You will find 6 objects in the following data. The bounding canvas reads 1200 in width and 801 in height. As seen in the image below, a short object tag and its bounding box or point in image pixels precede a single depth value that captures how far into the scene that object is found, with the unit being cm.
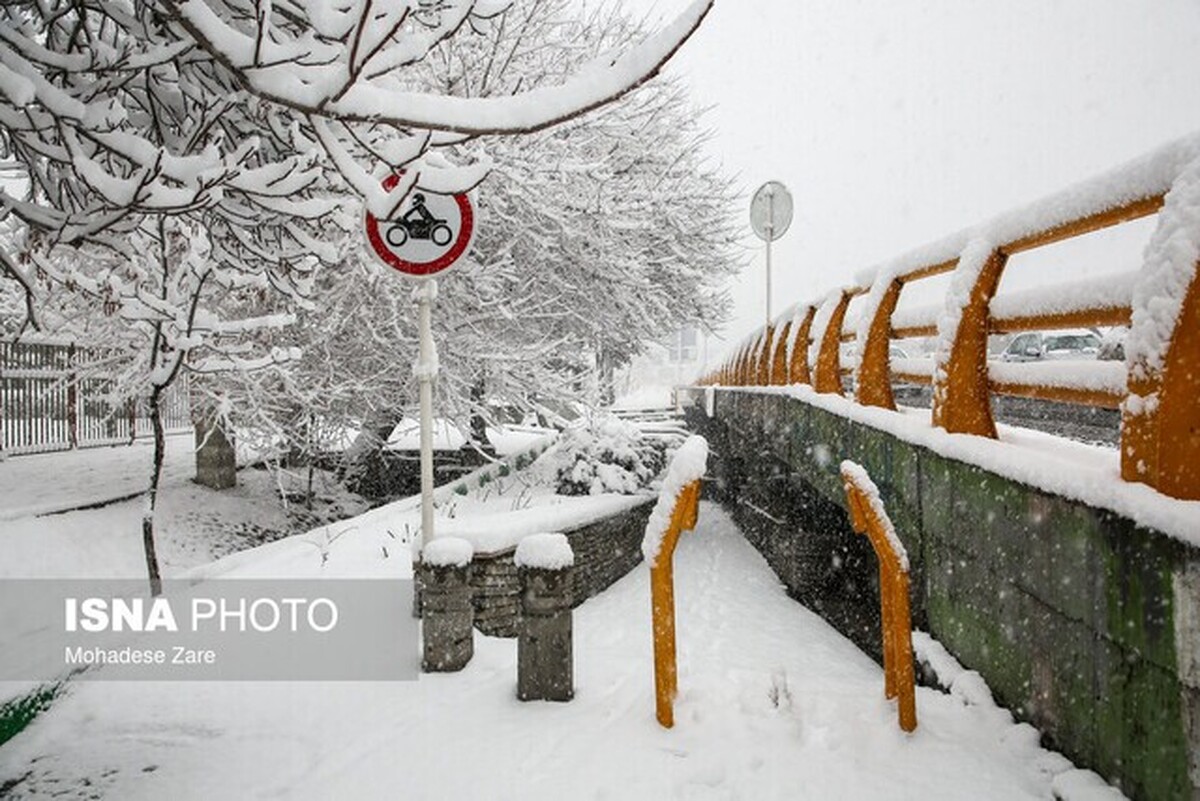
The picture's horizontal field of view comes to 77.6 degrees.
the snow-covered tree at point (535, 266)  1077
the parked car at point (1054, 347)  1802
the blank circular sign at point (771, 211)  1267
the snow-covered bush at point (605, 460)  1114
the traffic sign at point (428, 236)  480
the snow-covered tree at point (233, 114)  214
